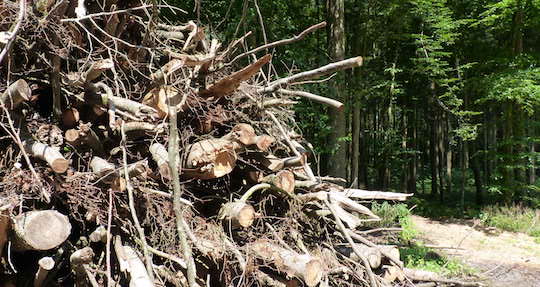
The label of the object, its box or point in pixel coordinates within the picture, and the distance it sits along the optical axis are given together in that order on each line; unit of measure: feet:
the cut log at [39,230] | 9.12
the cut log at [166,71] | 12.31
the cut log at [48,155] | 9.57
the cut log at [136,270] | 9.53
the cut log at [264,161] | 13.20
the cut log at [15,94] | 10.12
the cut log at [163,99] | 12.12
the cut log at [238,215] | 11.57
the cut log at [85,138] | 11.10
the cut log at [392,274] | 14.17
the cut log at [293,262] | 11.48
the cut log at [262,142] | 12.48
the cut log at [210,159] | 11.47
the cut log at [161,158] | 11.02
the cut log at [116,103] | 11.70
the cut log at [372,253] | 13.70
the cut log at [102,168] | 10.28
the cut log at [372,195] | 14.80
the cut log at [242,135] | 12.05
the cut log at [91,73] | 11.30
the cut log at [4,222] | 8.91
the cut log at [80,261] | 9.75
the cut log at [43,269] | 9.39
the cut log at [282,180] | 13.03
